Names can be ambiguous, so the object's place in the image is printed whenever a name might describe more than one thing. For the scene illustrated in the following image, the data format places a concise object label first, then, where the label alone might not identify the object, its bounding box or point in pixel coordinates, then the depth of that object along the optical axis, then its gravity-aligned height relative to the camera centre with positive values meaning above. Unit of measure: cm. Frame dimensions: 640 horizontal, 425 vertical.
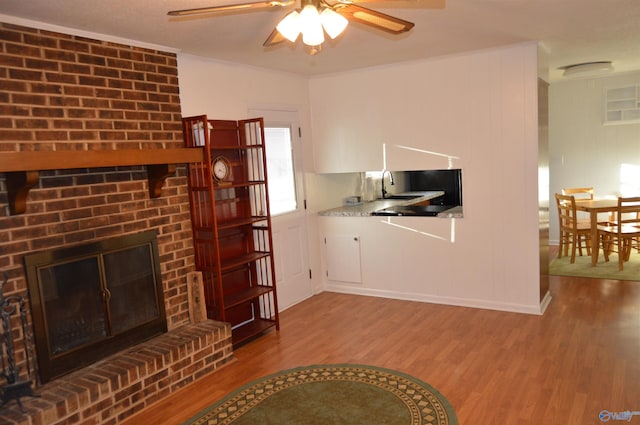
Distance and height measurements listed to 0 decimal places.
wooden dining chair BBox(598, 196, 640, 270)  523 -97
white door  470 -38
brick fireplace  269 -8
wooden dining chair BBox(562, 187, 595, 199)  629 -55
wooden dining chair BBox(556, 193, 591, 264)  579 -96
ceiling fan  182 +58
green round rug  276 -143
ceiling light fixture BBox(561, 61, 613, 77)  524 +88
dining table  549 -70
